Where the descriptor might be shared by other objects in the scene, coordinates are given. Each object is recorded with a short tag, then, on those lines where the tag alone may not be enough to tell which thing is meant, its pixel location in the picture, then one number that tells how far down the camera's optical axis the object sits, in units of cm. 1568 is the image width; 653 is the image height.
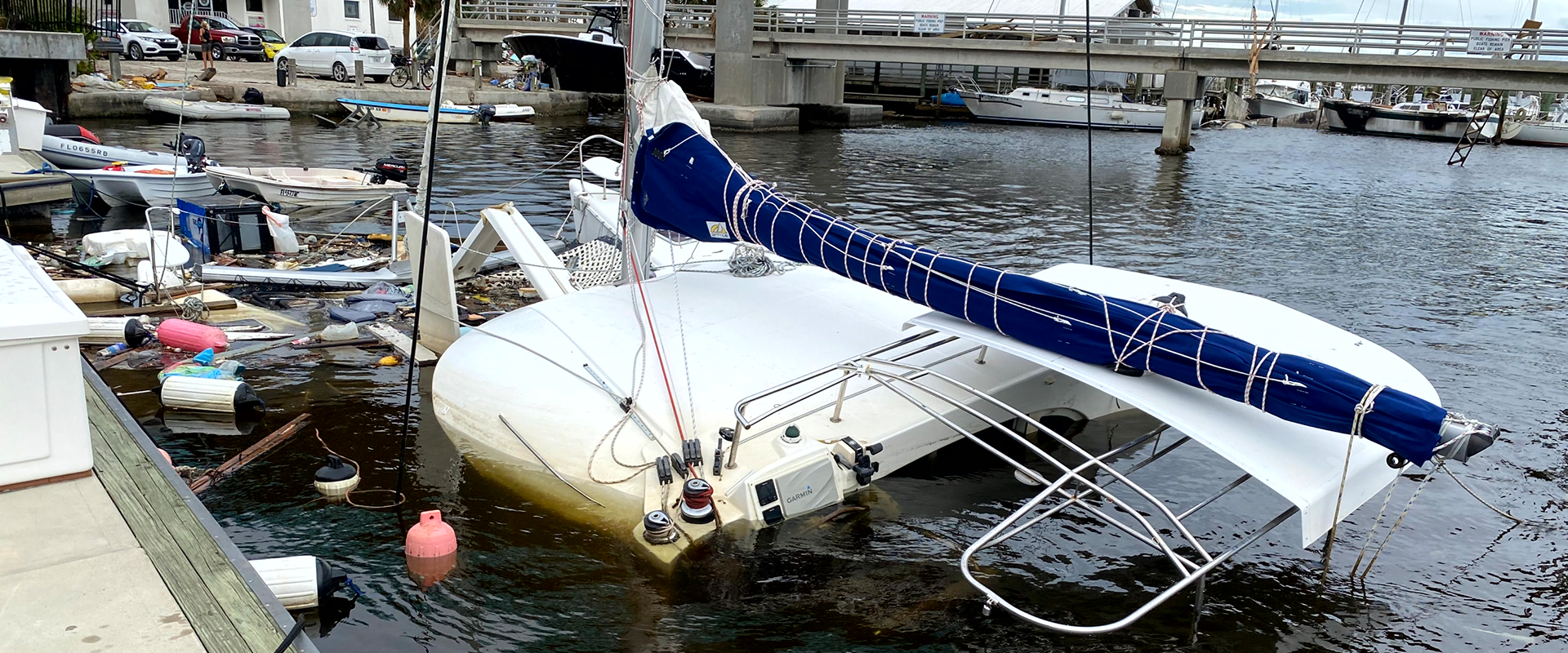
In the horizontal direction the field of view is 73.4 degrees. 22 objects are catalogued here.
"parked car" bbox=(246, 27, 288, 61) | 5107
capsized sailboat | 663
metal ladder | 4269
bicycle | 4272
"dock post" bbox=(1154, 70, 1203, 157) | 3722
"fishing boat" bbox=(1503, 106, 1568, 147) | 5075
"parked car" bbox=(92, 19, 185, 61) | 4408
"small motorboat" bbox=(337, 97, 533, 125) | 3553
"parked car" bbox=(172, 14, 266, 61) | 4853
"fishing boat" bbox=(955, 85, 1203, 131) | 5106
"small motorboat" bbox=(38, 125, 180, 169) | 2050
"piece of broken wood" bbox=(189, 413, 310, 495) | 843
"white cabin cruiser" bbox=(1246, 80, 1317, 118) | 6309
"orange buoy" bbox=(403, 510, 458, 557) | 743
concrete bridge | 3241
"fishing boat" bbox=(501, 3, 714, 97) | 4509
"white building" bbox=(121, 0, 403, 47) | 5800
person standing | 4031
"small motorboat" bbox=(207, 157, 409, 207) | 1692
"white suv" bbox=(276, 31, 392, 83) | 4206
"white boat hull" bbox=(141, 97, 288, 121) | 3225
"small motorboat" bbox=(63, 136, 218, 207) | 1784
